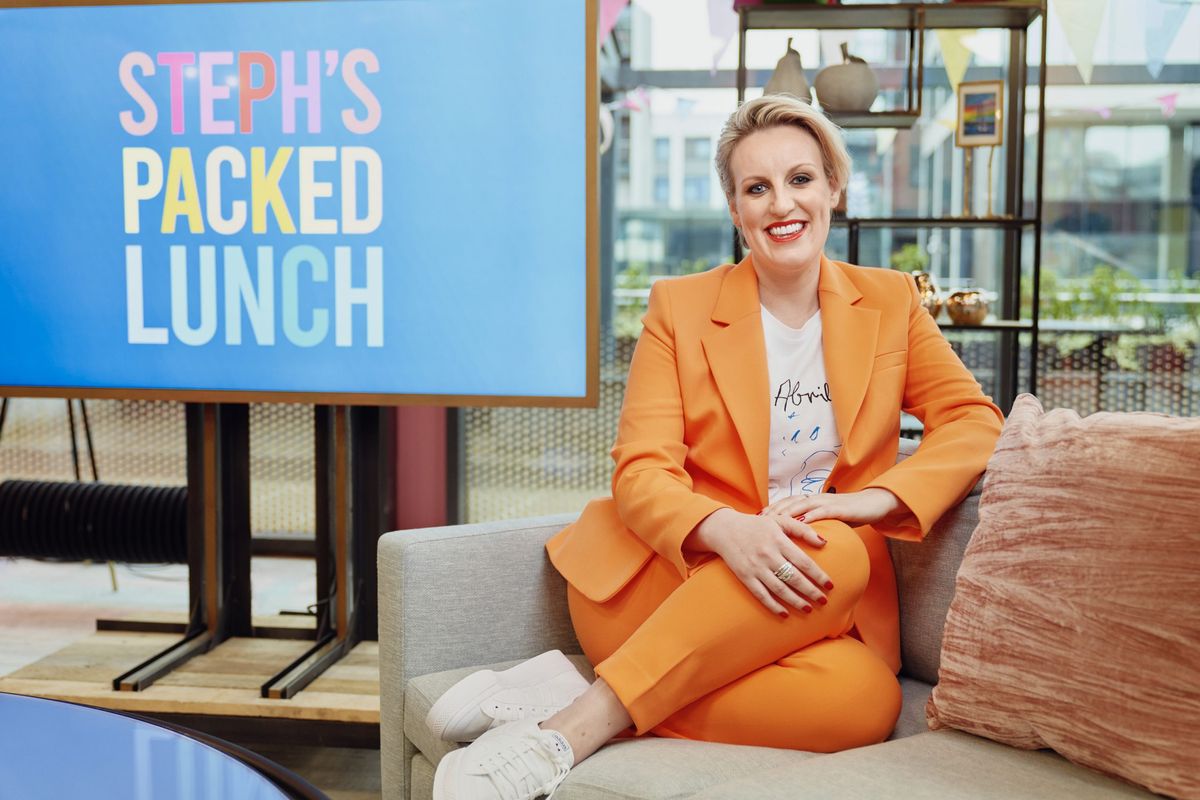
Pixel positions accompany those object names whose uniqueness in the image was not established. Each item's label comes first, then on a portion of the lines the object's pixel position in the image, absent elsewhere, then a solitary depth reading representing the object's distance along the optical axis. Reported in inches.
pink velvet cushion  42.4
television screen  84.9
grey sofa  45.0
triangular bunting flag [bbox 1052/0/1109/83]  116.7
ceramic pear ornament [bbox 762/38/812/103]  106.0
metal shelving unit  105.5
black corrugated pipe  105.0
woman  51.6
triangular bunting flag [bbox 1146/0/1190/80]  124.3
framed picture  111.0
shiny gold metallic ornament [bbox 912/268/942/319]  109.8
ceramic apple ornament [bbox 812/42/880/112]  109.0
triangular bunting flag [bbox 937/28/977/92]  123.9
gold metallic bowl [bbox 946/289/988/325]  109.9
